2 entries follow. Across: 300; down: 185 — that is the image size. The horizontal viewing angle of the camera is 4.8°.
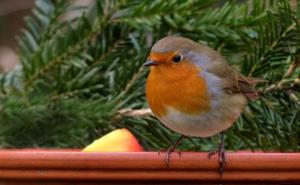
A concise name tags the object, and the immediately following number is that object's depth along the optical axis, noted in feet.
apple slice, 8.10
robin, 8.34
